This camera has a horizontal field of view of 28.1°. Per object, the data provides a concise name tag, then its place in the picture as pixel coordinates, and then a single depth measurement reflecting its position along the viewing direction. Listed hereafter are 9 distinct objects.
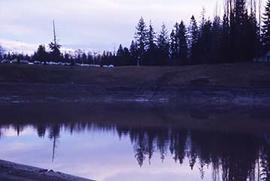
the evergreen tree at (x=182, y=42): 92.47
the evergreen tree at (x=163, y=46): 89.25
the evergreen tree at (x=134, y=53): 94.12
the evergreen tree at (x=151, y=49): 90.09
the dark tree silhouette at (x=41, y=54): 95.26
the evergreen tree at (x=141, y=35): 98.09
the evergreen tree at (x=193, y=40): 86.04
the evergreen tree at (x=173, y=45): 96.75
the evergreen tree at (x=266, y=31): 78.50
